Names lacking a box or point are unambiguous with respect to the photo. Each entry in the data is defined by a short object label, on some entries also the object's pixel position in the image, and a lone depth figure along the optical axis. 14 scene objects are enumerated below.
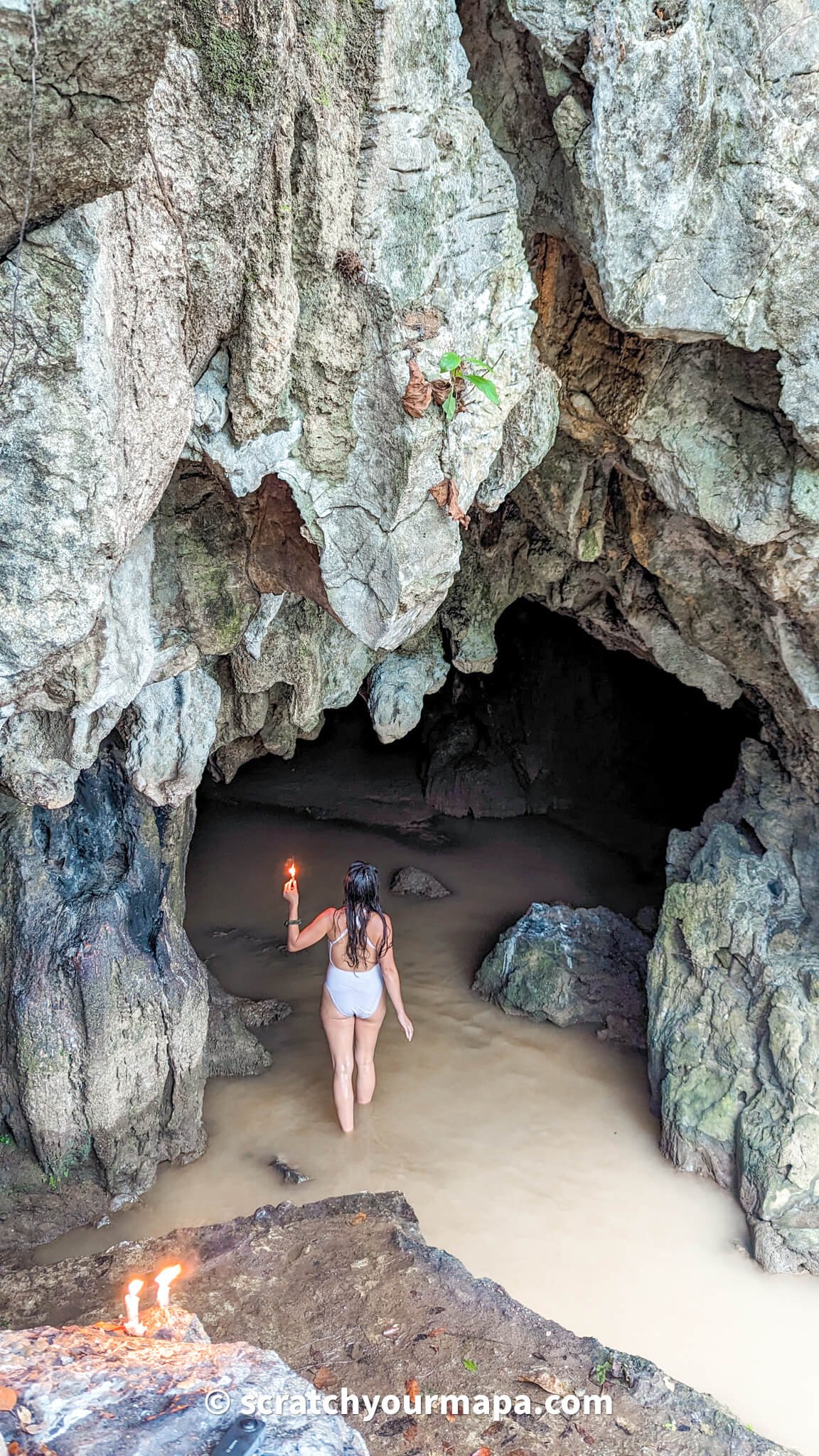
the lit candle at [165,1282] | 2.31
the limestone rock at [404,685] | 6.88
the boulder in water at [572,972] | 6.32
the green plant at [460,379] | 3.13
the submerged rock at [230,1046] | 5.61
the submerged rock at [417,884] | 8.24
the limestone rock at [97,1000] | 4.40
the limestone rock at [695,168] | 2.86
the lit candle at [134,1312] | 2.11
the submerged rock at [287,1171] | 4.61
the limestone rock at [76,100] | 1.54
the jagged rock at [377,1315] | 2.80
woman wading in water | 4.56
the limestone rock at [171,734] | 4.46
